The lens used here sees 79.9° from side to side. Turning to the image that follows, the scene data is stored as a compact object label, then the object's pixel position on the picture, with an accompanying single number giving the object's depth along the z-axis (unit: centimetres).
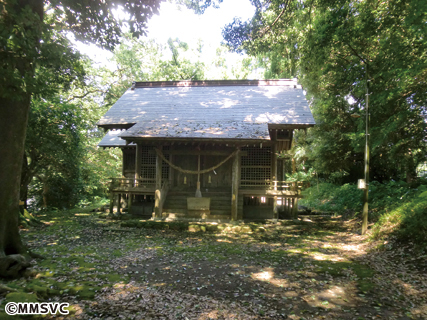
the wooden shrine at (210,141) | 1178
